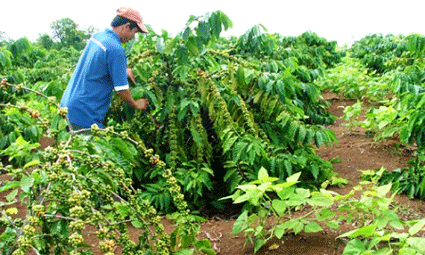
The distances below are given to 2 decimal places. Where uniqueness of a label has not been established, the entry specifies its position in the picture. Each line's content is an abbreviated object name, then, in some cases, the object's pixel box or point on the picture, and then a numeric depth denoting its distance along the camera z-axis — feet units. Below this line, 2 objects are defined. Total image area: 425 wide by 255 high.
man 9.18
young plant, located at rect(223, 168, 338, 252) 6.69
